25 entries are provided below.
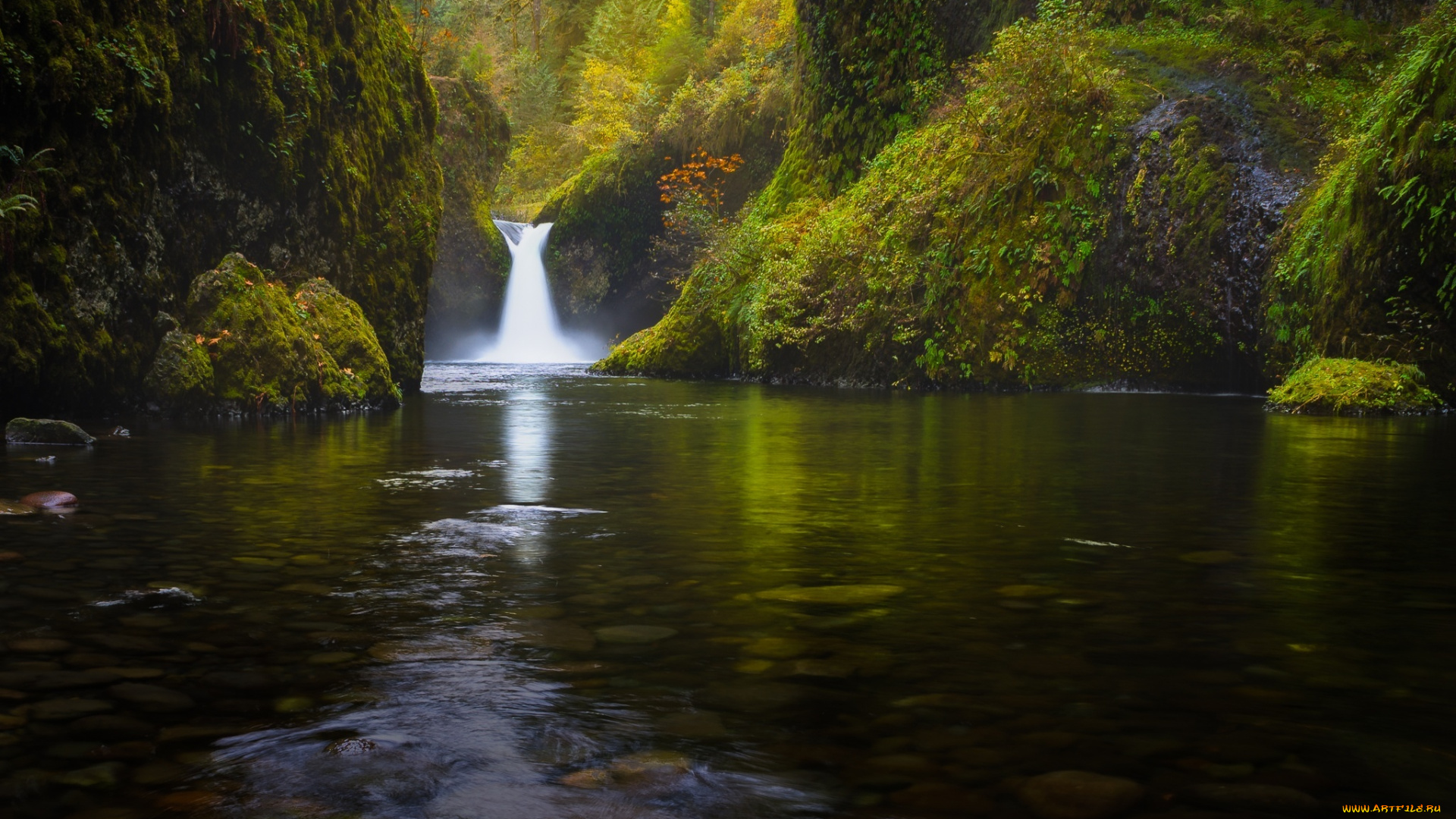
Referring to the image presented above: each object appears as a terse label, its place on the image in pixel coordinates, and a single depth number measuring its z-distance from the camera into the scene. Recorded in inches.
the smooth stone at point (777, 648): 115.6
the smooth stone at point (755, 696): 100.2
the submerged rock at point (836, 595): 139.9
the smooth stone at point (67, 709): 94.0
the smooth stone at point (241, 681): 102.8
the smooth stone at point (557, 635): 119.3
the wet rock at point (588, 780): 83.2
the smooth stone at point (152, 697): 97.2
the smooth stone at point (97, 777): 81.1
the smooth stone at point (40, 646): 112.0
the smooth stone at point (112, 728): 90.4
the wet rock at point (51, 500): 202.7
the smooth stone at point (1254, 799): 78.0
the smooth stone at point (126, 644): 113.4
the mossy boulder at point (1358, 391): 485.1
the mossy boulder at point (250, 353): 447.2
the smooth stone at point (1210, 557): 163.3
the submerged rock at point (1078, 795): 78.2
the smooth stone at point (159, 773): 82.0
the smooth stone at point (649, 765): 85.5
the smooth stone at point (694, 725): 93.7
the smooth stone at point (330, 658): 110.8
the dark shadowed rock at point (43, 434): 322.7
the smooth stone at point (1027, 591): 142.1
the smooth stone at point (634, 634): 121.6
